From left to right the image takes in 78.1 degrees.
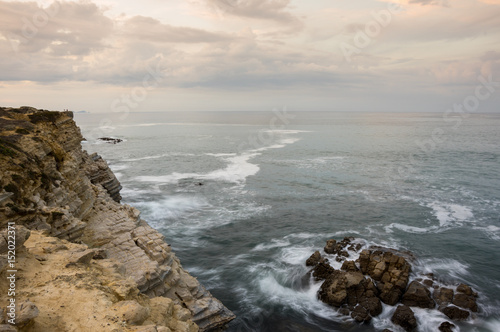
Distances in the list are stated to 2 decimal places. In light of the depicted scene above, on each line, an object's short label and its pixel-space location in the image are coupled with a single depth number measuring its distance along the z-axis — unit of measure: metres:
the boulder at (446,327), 19.41
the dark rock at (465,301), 21.38
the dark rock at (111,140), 116.21
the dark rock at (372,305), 21.14
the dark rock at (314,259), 27.19
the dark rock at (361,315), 20.69
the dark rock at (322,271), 25.34
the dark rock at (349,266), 24.89
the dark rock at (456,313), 20.64
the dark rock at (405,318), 19.95
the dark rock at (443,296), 21.94
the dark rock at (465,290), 22.55
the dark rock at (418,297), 21.64
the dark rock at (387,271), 22.47
